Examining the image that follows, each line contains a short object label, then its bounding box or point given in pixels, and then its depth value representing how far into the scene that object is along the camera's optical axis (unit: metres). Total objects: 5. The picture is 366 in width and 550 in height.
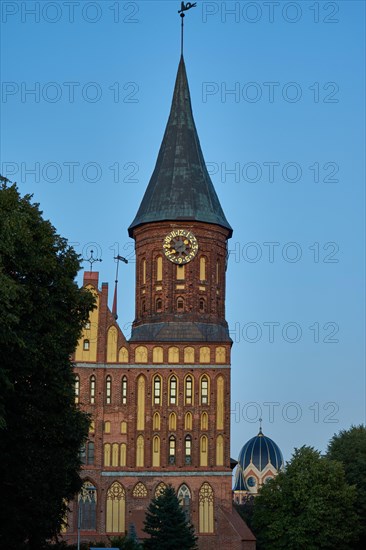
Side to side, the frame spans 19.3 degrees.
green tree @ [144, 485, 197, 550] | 62.38
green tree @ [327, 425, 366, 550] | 76.94
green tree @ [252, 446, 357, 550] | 72.25
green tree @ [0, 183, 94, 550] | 39.34
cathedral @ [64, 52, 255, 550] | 71.06
